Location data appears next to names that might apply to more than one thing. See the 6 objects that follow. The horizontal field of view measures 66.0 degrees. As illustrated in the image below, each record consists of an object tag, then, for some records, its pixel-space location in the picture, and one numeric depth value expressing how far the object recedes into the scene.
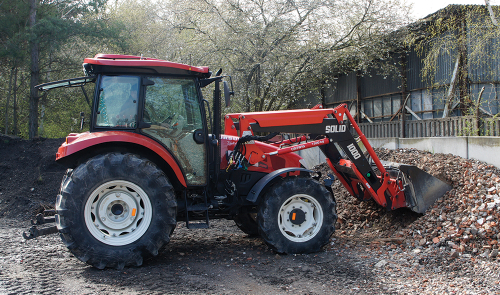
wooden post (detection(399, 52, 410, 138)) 13.34
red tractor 4.18
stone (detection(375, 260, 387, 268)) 4.36
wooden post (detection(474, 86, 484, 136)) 7.79
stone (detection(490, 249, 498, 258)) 4.40
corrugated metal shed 10.42
